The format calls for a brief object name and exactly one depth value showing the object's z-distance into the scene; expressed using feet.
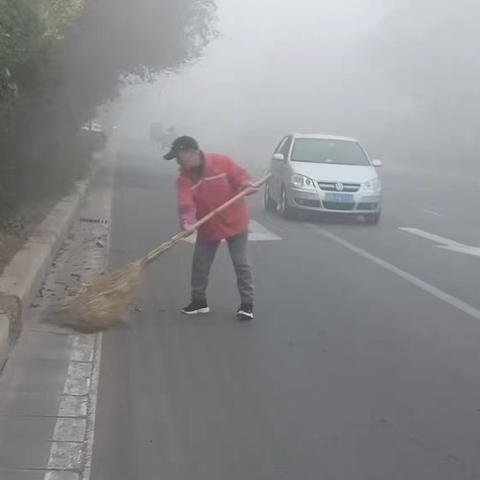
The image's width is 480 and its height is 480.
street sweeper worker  25.76
